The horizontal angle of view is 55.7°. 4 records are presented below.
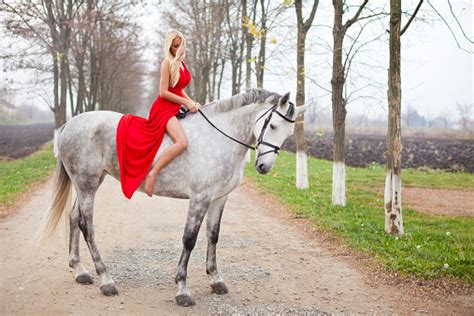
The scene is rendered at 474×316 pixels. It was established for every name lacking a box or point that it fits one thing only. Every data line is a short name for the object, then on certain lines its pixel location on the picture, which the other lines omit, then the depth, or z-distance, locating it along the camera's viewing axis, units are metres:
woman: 5.47
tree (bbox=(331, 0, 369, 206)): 10.46
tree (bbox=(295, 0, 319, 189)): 13.24
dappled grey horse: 5.18
